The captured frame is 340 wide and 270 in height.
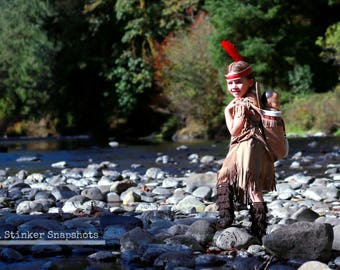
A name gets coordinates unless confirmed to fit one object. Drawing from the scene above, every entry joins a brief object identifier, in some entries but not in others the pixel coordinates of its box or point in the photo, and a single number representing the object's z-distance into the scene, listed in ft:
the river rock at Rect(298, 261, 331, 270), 18.82
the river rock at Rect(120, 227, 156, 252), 23.06
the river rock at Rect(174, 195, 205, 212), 32.13
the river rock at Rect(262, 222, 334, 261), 20.97
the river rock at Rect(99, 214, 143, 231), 26.34
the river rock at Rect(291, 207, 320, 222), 27.03
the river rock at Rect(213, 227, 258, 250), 22.85
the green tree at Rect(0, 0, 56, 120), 178.34
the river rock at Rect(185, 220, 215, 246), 24.12
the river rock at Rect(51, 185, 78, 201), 36.95
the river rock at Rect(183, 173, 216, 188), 42.35
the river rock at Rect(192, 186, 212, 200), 36.71
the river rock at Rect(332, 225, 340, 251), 22.37
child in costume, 24.53
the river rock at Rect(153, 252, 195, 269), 20.61
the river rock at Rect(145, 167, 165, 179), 51.00
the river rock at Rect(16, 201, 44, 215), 31.79
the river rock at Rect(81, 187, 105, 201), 36.51
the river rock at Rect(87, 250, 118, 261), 22.01
